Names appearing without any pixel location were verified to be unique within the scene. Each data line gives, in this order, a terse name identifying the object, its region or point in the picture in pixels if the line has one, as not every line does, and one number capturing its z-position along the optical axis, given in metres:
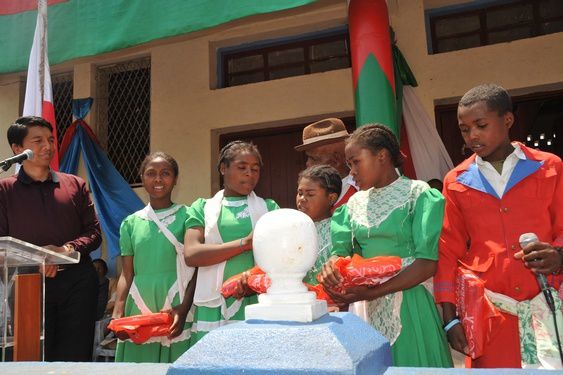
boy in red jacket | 1.96
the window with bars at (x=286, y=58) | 5.71
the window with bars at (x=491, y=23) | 5.02
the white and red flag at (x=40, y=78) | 4.05
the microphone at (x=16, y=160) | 2.29
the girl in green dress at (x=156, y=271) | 2.80
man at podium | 2.97
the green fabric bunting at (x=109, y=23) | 3.71
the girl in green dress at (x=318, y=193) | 2.64
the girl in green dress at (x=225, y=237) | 2.62
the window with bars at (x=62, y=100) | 6.64
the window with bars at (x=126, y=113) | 6.34
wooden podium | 1.83
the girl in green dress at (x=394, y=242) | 2.02
